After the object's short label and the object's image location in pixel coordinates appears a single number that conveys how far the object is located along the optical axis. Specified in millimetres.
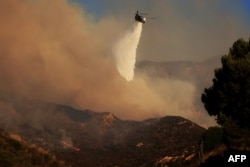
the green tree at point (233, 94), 53531
